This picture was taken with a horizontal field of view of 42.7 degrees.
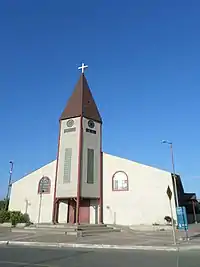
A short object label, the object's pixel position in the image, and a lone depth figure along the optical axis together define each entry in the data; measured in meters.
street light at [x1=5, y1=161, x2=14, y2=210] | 34.71
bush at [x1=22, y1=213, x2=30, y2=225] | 30.53
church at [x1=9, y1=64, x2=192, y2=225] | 27.09
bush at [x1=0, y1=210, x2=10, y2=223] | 29.83
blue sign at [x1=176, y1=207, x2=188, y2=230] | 17.23
